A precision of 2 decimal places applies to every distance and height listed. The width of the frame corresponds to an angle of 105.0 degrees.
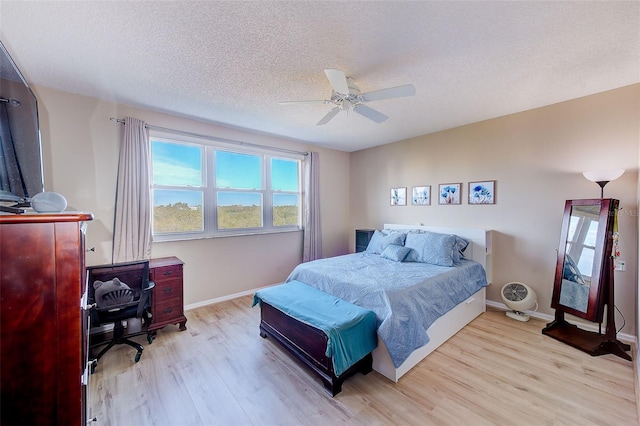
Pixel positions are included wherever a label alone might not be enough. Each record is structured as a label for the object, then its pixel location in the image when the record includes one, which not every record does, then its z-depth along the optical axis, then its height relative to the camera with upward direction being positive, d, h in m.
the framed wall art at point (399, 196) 4.40 +0.22
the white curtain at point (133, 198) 2.81 +0.13
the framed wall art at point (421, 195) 4.06 +0.21
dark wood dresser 0.80 -0.38
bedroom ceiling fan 1.92 +0.99
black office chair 2.14 -0.82
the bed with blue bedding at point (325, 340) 1.94 -1.24
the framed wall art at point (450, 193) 3.71 +0.23
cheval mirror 2.37 -0.71
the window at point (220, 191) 3.27 +0.27
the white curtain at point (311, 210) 4.52 -0.03
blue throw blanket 1.82 -0.92
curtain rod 3.01 +1.02
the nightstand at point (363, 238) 4.68 -0.58
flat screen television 1.24 +0.38
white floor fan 2.96 -1.13
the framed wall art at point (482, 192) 3.38 +0.22
